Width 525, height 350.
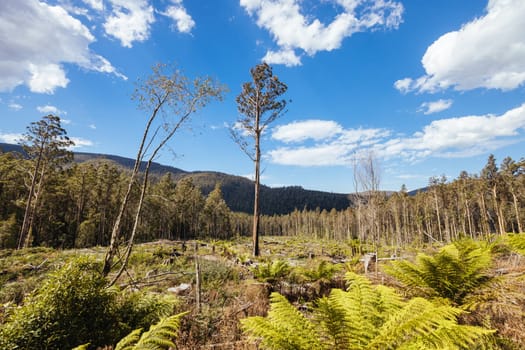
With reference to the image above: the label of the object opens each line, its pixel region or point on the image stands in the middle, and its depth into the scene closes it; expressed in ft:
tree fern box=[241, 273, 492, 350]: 6.46
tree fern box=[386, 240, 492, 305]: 14.03
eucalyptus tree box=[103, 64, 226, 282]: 17.99
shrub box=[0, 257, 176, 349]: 8.23
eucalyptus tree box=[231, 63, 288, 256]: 39.78
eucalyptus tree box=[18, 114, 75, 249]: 62.39
